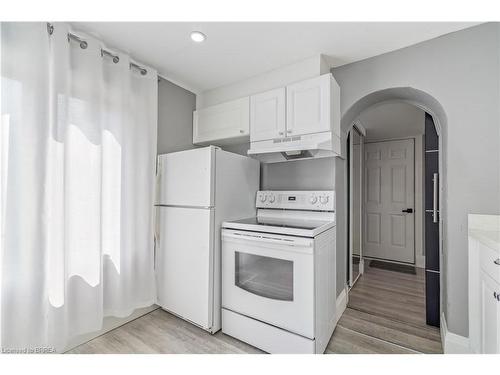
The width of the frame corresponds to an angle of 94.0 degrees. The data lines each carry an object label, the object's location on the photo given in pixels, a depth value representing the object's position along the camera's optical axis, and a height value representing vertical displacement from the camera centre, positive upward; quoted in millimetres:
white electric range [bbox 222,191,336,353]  1548 -665
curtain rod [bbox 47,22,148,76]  1551 +1099
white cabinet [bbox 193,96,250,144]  2328 +728
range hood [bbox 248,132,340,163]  1842 +359
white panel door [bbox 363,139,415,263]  3883 -171
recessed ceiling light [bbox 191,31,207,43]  1771 +1193
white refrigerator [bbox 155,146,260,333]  1871 -265
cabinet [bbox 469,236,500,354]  1117 -599
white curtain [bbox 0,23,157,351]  1408 +31
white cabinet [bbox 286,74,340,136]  1834 +690
